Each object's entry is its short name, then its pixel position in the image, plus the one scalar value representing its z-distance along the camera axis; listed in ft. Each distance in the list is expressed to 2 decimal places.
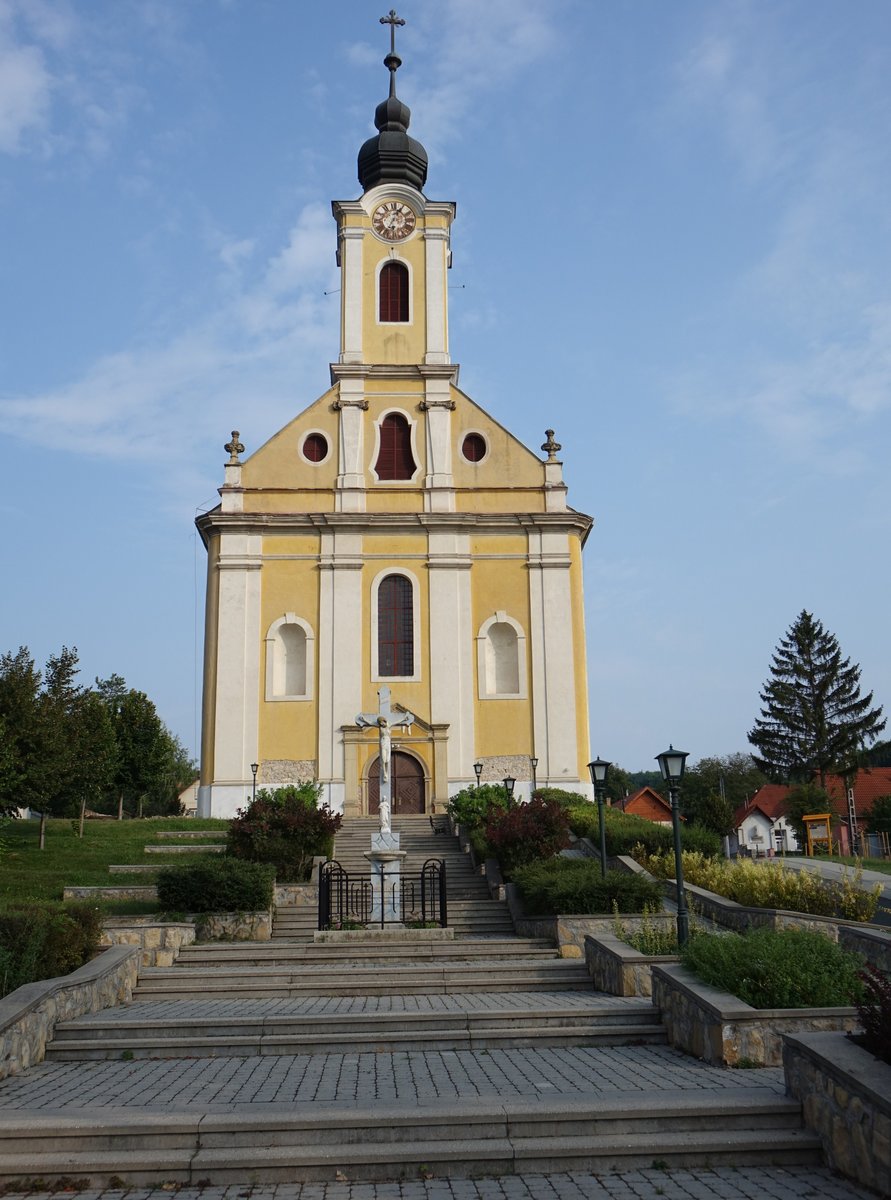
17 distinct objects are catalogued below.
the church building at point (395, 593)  103.71
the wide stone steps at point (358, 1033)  33.45
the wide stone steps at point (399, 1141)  22.63
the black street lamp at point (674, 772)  42.93
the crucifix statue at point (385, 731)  67.51
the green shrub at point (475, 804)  81.82
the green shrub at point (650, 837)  69.97
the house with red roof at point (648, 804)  213.87
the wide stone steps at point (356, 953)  50.37
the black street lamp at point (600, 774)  60.80
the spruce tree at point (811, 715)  186.29
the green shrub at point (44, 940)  34.81
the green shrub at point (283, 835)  67.72
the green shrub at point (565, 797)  91.76
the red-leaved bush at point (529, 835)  64.49
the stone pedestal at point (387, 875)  59.11
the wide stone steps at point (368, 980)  42.96
